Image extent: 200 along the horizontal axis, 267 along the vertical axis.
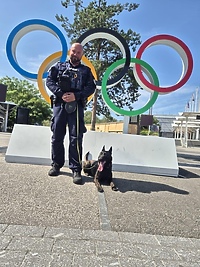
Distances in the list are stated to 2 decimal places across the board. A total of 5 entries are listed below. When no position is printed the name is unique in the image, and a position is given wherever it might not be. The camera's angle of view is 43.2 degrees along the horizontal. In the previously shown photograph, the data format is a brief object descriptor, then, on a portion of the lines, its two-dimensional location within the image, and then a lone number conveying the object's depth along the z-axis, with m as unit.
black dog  4.04
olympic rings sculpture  6.78
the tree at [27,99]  36.88
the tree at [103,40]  16.36
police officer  4.09
